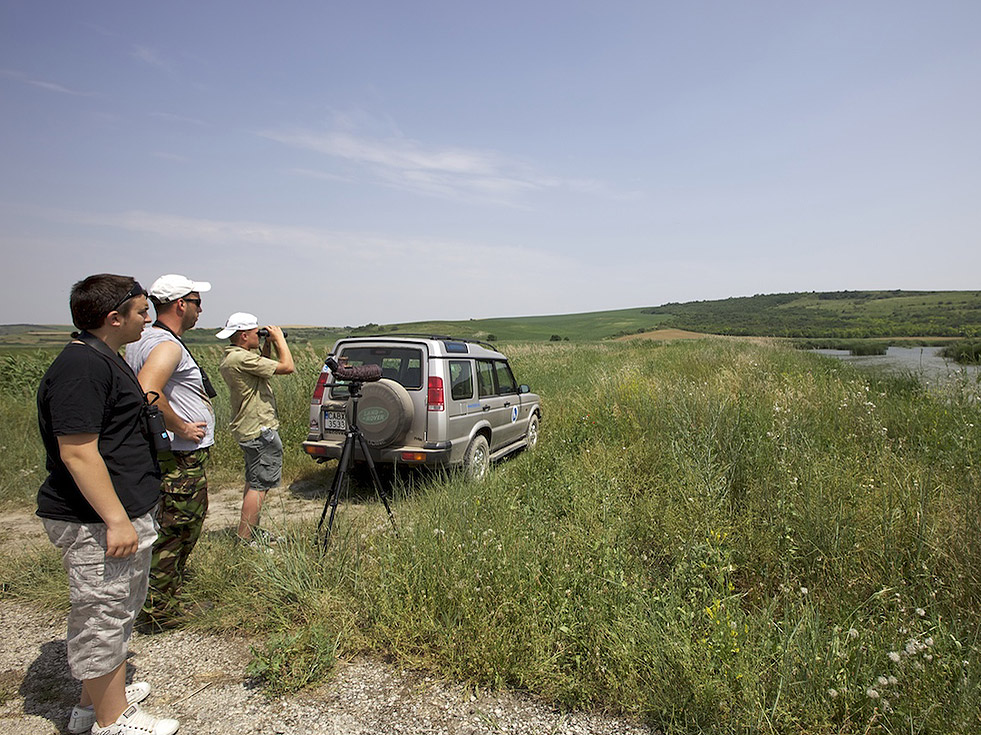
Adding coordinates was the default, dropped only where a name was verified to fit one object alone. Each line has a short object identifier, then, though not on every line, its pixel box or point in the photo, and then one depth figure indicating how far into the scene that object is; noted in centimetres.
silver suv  573
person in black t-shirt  225
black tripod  421
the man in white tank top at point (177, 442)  331
